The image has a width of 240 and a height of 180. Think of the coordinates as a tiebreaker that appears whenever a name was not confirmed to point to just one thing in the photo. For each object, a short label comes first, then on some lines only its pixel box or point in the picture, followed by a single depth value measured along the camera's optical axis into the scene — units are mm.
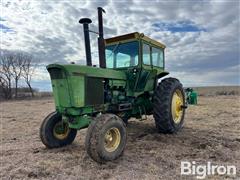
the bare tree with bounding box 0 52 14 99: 27678
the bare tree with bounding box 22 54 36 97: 29270
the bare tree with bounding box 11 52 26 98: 29268
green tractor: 3485
